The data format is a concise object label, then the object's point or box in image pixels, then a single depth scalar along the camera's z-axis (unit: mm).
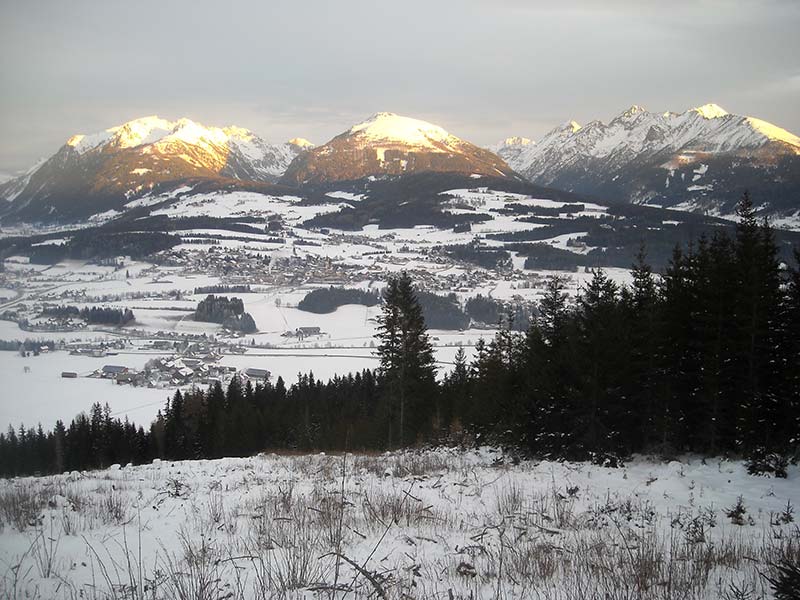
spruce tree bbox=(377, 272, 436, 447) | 24328
